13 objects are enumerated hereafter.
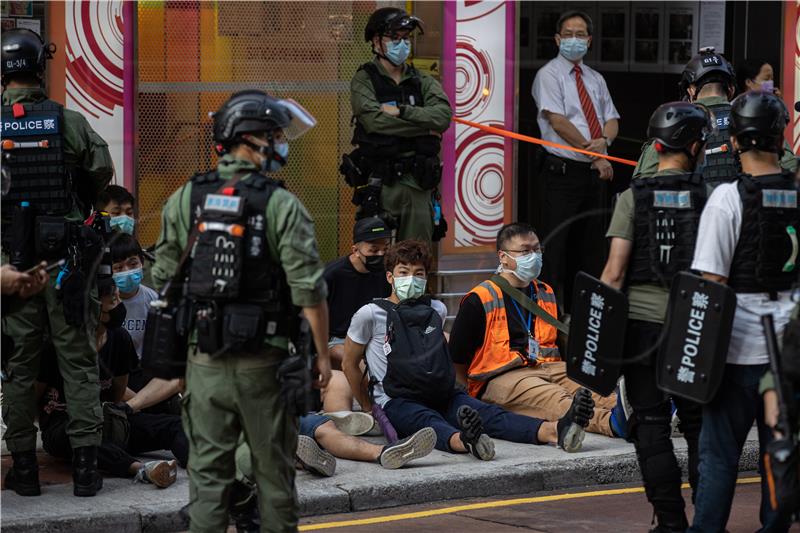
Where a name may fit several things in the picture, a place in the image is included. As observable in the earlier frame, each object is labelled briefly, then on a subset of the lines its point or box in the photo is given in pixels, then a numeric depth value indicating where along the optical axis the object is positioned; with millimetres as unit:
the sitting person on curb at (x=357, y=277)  17771
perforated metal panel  19563
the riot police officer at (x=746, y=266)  11725
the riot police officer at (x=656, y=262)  12476
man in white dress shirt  21123
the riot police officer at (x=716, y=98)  16066
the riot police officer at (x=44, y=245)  13675
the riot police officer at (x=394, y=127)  18898
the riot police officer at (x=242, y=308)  10829
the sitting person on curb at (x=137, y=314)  15432
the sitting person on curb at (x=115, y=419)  14549
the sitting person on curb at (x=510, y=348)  17106
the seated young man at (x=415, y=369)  15922
